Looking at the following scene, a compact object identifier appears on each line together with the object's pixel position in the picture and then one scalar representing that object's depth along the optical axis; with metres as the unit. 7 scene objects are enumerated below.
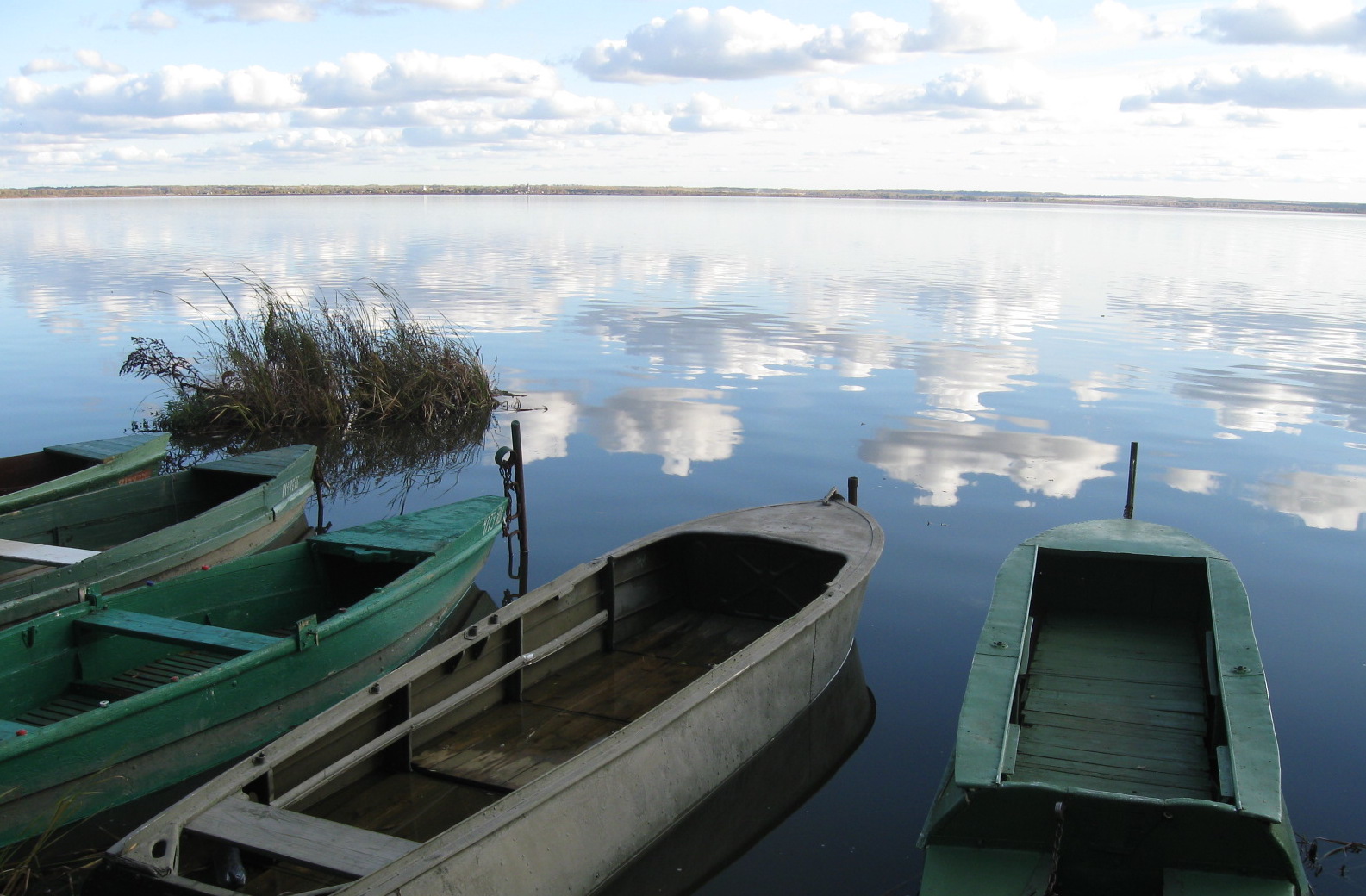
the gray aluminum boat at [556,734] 4.73
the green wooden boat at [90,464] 11.08
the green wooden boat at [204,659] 5.98
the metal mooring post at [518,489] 11.69
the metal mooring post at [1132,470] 10.20
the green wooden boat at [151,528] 8.30
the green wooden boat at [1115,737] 4.81
